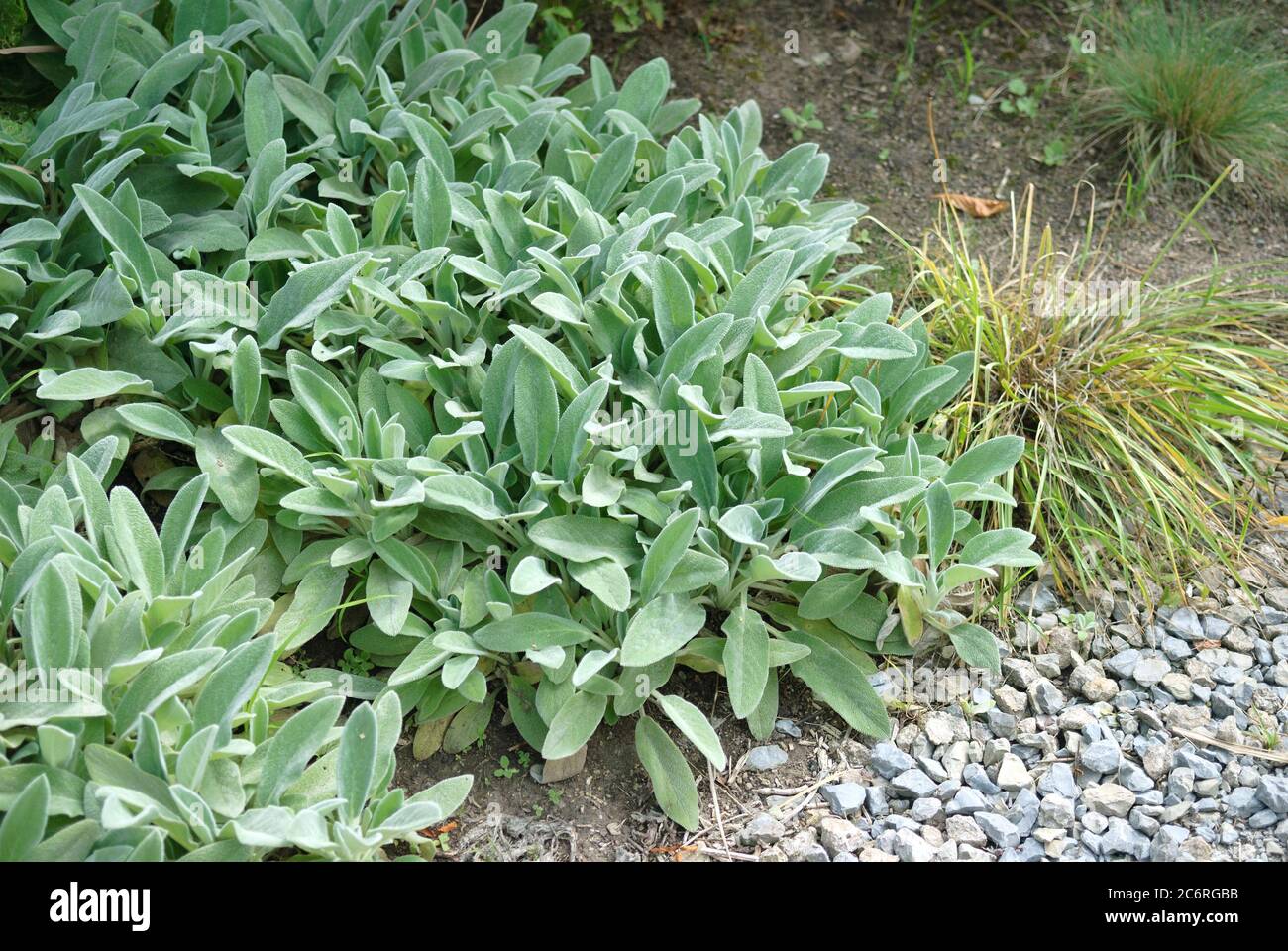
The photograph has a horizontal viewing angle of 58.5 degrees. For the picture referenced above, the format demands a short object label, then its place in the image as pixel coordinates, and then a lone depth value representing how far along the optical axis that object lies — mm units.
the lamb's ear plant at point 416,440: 2168
